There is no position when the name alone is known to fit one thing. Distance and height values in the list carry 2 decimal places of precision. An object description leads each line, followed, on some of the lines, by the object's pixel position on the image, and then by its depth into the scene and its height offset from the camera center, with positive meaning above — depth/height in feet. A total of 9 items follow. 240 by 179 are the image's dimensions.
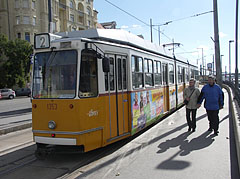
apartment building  135.95 +37.34
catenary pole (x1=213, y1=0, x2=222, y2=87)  46.70 +6.85
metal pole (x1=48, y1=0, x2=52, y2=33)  41.85 +12.06
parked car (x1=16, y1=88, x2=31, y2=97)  125.70 -4.04
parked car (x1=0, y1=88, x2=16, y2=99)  111.89 -3.89
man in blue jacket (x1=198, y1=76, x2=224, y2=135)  24.08 -2.01
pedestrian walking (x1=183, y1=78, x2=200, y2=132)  25.99 -2.08
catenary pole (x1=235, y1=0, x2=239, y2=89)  49.91 +4.78
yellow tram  18.30 -0.58
